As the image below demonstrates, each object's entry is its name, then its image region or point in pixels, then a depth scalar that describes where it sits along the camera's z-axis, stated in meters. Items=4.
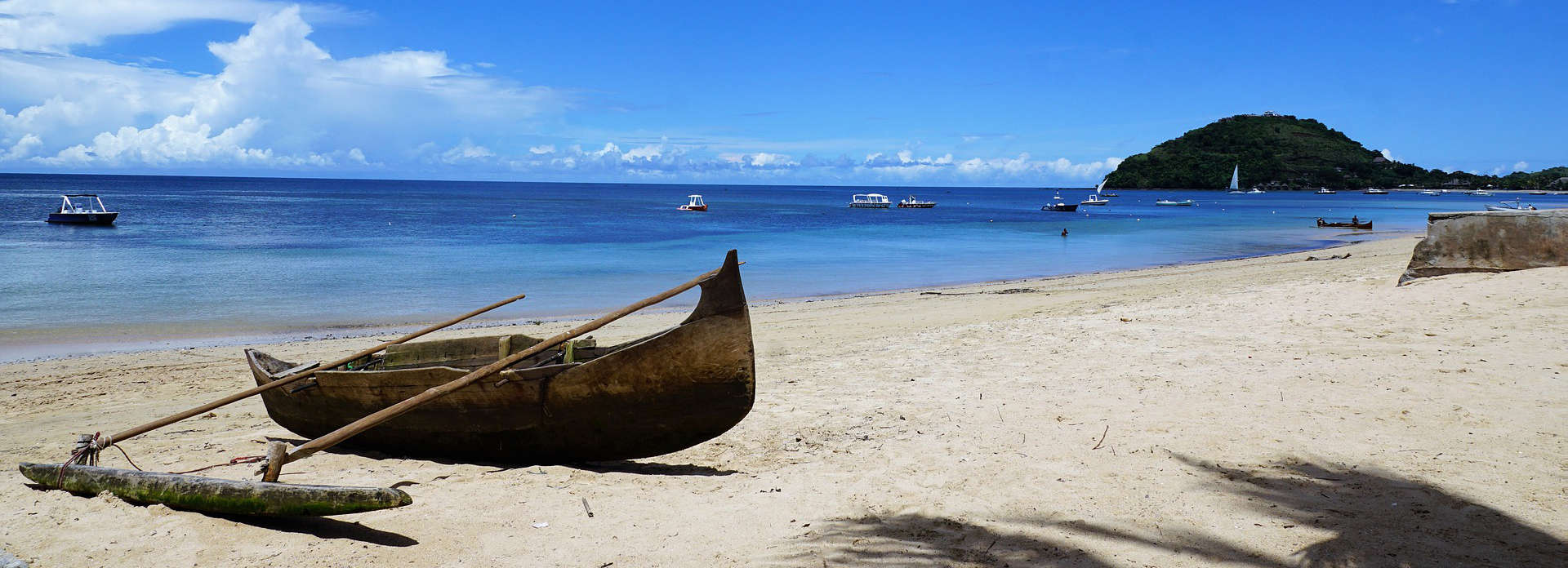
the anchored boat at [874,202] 75.56
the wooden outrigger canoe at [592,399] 4.94
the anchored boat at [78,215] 38.62
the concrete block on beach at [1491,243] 9.93
